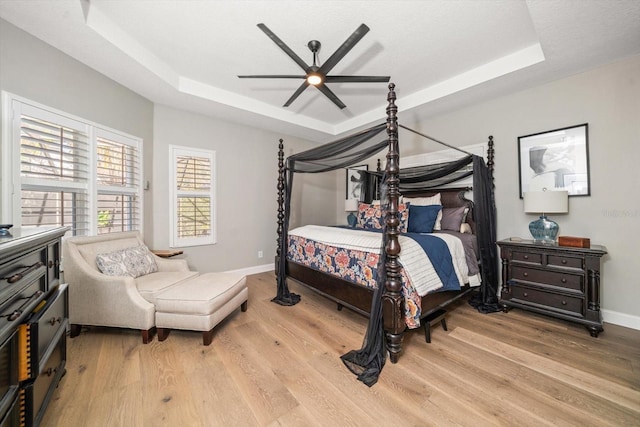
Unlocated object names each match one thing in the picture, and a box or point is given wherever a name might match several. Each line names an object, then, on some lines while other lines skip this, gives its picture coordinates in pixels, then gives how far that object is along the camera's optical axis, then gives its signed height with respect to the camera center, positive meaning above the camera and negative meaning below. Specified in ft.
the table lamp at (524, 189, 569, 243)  8.26 +0.21
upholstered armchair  7.20 -2.39
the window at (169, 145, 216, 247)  12.25 +0.91
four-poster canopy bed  6.41 -1.21
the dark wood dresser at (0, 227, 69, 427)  3.17 -1.72
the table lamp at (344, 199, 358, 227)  16.14 +0.59
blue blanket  7.59 -1.46
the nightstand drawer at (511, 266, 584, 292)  7.82 -2.17
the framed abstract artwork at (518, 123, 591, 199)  8.87 +2.07
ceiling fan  6.27 +4.48
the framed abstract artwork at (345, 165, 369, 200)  16.63 +2.07
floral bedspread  6.62 -1.77
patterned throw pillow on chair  7.84 -1.67
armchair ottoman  7.11 -2.82
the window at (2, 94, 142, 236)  6.72 +1.36
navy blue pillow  10.84 -0.19
